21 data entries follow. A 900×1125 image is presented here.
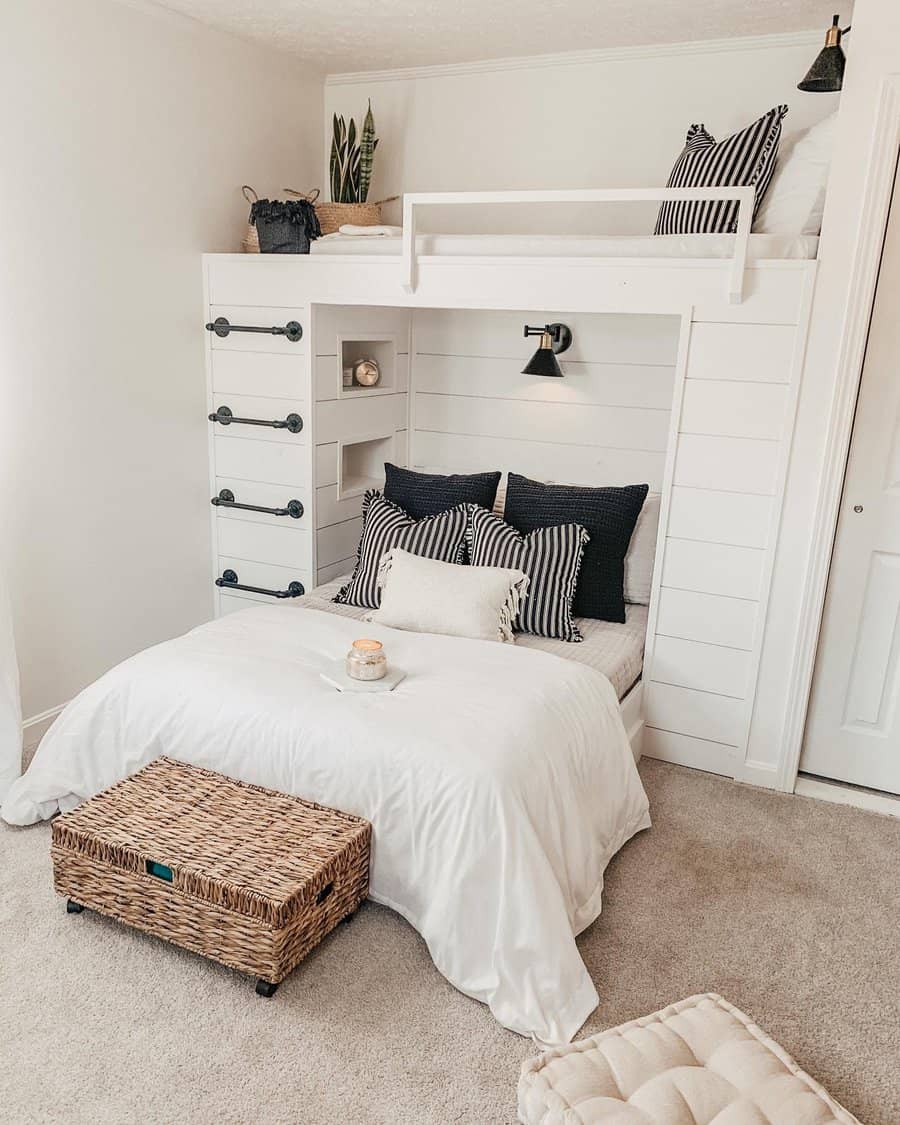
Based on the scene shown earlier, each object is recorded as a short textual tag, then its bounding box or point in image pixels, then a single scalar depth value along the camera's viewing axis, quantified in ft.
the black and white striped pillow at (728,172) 9.21
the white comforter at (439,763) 6.53
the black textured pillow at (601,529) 10.34
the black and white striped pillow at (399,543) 10.37
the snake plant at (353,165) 11.44
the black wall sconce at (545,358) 11.27
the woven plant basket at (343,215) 11.32
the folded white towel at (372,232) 10.73
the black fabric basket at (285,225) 10.75
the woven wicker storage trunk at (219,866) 6.40
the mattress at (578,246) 8.78
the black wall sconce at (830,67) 8.25
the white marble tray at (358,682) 7.79
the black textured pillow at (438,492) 11.14
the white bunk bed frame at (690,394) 8.91
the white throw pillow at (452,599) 9.26
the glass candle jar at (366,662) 7.85
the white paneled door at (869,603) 8.89
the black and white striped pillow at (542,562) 9.91
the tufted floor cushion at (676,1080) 4.97
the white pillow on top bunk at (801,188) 8.82
